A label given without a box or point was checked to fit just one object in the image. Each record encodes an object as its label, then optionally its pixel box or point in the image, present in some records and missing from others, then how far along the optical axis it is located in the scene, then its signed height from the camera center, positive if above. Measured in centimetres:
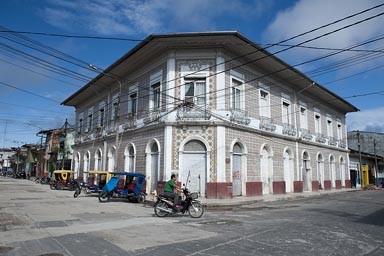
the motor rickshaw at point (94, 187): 1810 -96
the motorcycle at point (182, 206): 1097 -123
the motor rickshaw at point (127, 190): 1599 -98
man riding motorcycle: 1102 -71
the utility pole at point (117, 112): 2246 +462
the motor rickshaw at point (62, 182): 2550 -90
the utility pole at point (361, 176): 3817 -49
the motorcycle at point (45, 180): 3592 -106
